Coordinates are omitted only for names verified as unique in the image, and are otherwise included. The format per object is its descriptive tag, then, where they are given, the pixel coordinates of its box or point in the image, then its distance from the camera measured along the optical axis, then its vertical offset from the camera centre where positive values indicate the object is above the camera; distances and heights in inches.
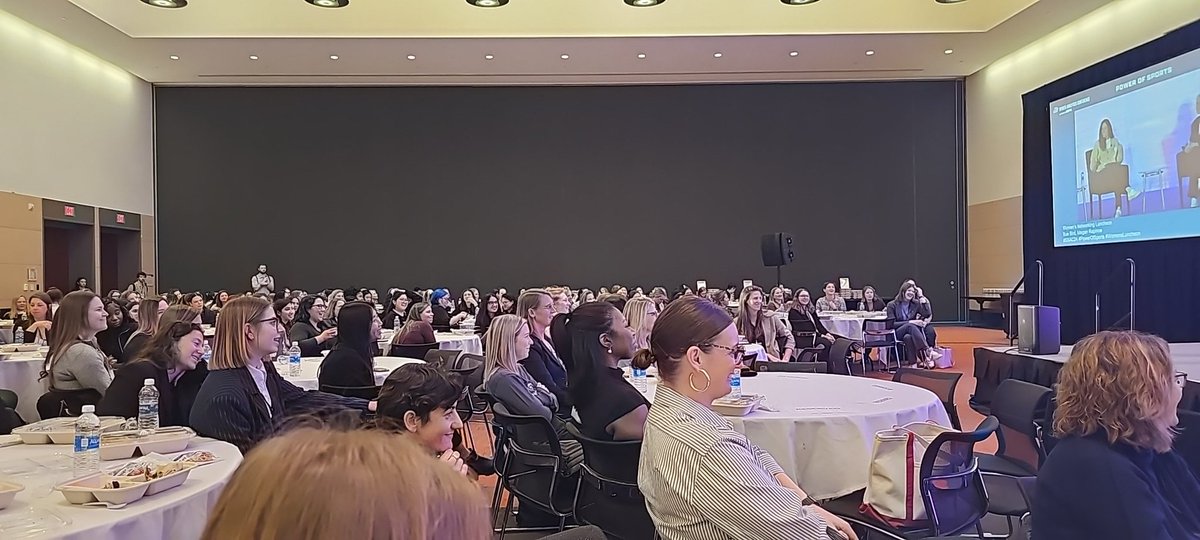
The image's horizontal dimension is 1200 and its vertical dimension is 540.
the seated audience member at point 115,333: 291.7 -18.4
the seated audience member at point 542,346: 205.0 -18.7
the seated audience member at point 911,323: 460.8 -30.5
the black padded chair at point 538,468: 143.3 -35.4
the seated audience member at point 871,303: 559.8 -22.8
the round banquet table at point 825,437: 144.6 -29.3
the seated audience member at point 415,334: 283.0 -19.7
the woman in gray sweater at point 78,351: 196.9 -16.3
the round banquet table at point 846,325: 452.0 -30.4
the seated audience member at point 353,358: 193.0 -18.6
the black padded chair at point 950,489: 120.3 -33.5
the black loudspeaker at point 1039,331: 245.1 -19.1
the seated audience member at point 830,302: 531.7 -20.3
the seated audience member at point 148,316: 251.9 -10.7
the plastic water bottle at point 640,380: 179.7 -24.4
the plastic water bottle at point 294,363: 217.2 -22.6
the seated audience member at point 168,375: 141.9 -16.4
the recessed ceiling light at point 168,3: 459.2 +157.0
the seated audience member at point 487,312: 361.7 -17.0
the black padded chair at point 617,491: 125.6 -34.1
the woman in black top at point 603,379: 129.9 -17.1
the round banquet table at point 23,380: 246.8 -28.6
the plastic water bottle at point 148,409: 123.7 -20.1
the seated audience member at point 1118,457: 81.5 -19.9
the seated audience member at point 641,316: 205.0 -10.9
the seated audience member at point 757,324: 302.5 -19.3
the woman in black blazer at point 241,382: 125.2 -16.0
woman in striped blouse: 82.5 -19.3
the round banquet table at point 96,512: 81.7 -24.1
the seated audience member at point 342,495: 26.4 -7.1
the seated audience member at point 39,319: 326.6 -14.8
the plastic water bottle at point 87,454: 105.3 -22.0
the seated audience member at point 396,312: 425.0 -18.9
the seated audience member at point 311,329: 272.4 -18.9
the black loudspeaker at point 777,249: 548.7 +15.2
